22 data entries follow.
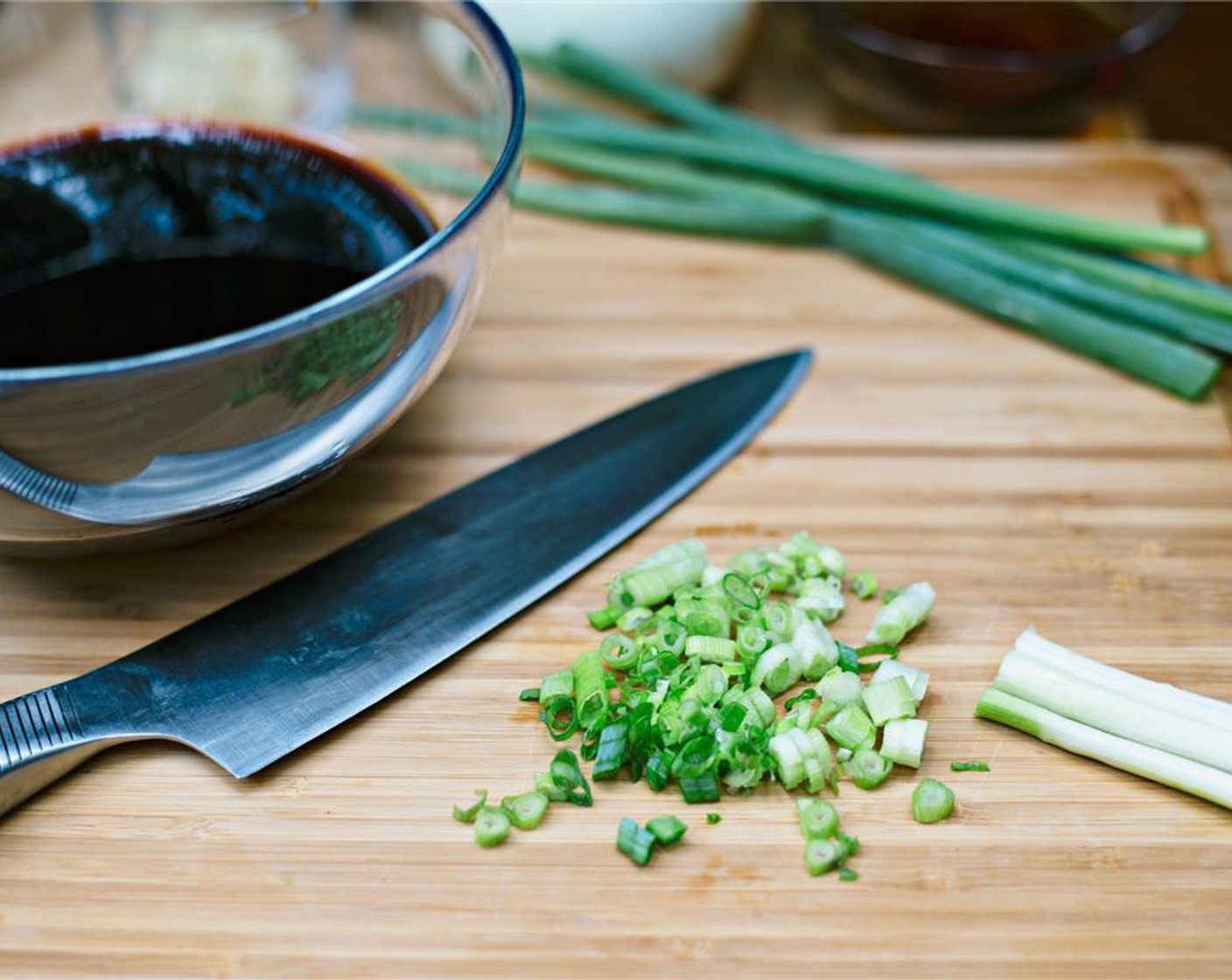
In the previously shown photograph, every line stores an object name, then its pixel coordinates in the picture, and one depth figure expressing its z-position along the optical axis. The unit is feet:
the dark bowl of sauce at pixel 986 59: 2.95
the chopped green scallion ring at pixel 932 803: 2.13
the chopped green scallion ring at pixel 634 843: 2.10
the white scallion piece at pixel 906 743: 2.17
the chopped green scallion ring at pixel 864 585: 2.31
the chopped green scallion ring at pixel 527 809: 2.12
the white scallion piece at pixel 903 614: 2.27
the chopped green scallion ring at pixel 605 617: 2.28
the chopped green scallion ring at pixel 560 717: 2.18
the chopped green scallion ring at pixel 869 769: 2.15
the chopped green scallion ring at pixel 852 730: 2.17
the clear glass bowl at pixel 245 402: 2.07
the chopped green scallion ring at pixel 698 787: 2.14
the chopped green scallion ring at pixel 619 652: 2.23
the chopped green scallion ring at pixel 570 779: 2.14
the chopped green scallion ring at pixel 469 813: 2.13
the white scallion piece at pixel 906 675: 2.22
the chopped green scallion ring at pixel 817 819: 2.11
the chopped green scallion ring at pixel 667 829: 2.10
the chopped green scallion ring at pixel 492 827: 2.11
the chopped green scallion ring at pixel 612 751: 2.15
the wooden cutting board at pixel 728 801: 2.06
